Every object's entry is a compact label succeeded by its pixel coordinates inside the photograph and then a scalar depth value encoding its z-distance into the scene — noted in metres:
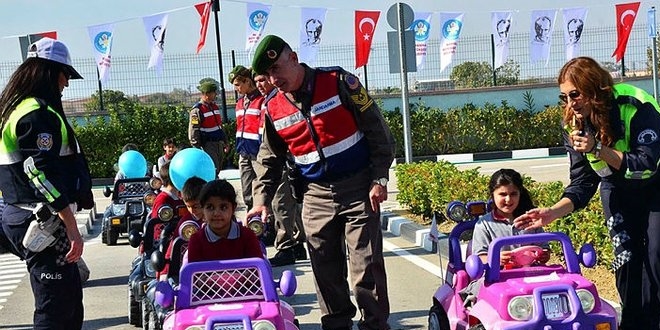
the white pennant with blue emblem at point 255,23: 21.11
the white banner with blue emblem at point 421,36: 21.98
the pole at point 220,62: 21.64
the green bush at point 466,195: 7.23
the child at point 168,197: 7.85
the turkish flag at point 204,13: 21.62
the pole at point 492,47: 23.45
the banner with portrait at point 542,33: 22.42
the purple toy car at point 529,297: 4.55
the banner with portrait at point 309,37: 21.47
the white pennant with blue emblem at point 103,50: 21.22
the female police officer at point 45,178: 4.57
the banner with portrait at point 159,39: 20.95
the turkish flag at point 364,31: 21.61
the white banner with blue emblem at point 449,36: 22.11
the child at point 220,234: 5.39
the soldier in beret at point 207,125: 13.01
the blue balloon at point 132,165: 12.53
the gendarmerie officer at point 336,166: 5.49
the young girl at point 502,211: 5.54
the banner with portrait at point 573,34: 22.48
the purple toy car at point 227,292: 4.63
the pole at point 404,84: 12.90
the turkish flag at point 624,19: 22.45
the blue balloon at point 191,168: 7.57
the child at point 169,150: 12.27
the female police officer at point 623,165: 4.62
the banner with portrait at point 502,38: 22.98
